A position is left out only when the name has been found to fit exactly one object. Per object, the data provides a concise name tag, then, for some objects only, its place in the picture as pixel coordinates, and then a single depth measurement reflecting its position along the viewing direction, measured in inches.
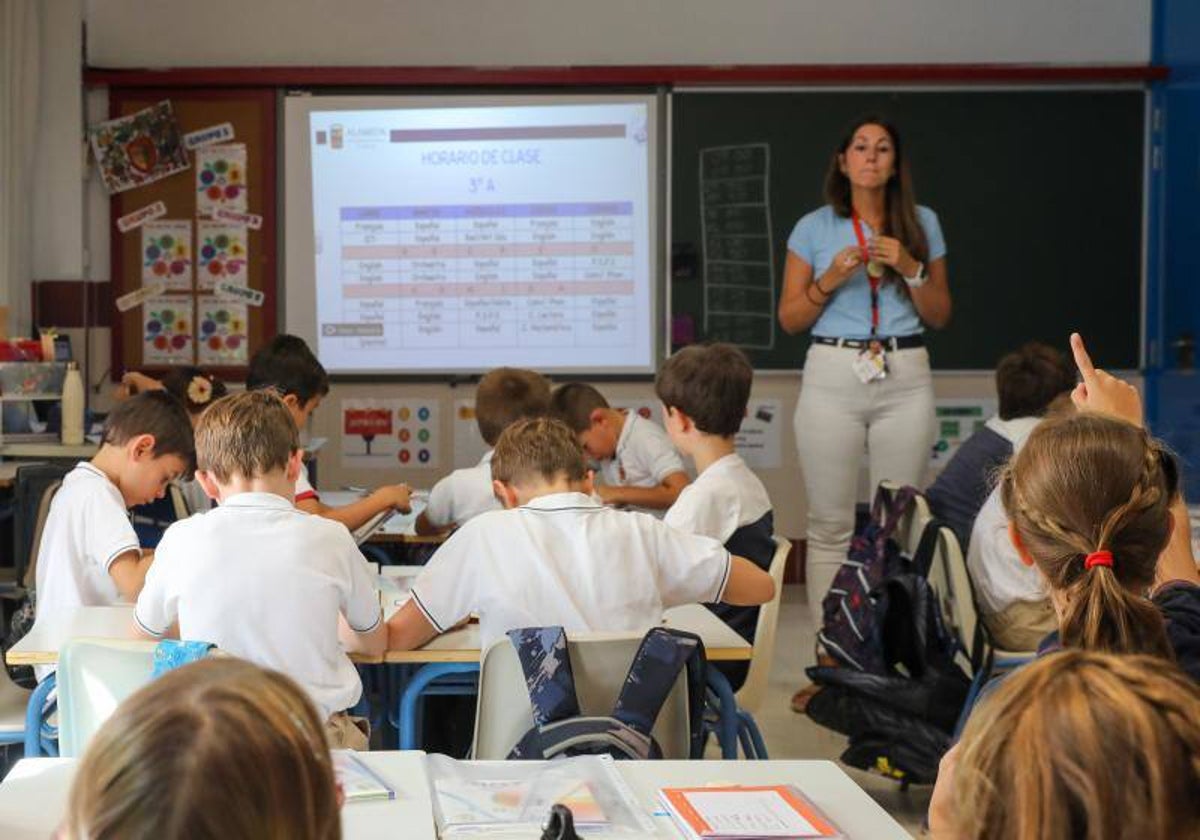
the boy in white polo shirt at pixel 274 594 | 105.4
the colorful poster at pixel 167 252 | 268.8
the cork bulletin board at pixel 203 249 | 266.8
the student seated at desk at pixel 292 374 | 180.7
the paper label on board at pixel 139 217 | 268.4
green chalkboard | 267.7
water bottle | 219.1
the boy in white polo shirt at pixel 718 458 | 144.1
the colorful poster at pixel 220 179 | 267.3
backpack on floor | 150.8
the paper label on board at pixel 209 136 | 266.8
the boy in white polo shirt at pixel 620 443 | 201.6
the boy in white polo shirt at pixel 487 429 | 168.2
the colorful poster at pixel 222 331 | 269.9
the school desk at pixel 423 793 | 74.6
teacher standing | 207.0
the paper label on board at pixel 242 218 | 268.4
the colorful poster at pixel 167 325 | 269.9
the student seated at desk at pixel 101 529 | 131.1
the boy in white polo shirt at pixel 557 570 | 113.0
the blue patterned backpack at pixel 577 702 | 97.8
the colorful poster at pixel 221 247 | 268.7
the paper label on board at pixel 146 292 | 269.4
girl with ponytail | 78.6
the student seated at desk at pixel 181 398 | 173.0
